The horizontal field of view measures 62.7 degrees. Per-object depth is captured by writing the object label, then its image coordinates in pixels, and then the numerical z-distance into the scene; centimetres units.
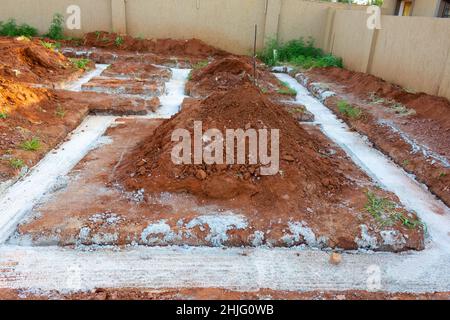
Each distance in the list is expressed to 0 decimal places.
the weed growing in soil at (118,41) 1486
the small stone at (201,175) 466
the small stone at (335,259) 381
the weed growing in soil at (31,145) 580
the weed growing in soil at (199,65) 1269
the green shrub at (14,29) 1472
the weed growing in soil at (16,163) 523
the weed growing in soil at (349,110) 835
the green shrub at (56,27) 1501
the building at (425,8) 1452
